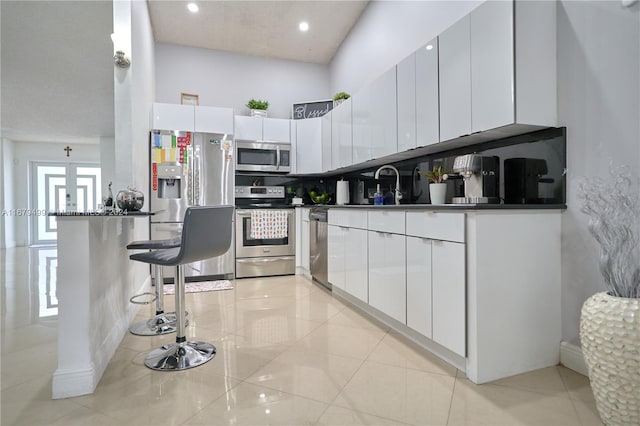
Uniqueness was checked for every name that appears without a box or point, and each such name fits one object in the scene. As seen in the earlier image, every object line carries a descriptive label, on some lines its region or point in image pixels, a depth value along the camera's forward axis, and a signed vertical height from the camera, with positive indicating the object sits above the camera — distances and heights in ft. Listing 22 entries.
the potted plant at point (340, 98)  13.92 +4.69
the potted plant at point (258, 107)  15.71 +4.87
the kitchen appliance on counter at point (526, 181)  6.61 +0.56
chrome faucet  10.13 +0.55
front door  30.07 +2.02
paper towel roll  13.99 +0.77
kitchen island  5.48 -1.57
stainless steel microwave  14.74 +2.46
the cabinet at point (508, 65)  6.04 +2.73
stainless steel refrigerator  13.07 +1.24
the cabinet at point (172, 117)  13.41 +3.83
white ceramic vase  4.21 -1.91
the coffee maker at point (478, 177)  6.84 +0.67
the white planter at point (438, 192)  8.16 +0.44
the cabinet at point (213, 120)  13.94 +3.85
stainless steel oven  14.19 -1.22
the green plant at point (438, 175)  8.30 +0.86
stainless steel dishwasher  12.17 -1.31
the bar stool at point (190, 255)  6.05 -0.84
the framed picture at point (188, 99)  15.70 +5.30
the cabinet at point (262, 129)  14.90 +3.71
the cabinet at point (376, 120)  9.71 +2.86
